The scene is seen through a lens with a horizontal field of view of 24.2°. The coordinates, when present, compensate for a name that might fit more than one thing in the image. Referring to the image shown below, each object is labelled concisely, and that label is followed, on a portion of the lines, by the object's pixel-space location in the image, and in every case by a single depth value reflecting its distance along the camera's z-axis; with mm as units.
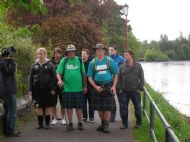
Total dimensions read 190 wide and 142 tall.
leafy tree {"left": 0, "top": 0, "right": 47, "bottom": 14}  5955
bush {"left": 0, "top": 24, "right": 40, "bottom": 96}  12680
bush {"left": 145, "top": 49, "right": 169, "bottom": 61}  128625
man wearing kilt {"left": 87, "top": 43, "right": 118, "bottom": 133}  9773
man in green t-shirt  9867
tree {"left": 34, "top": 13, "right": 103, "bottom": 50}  20422
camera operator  8844
